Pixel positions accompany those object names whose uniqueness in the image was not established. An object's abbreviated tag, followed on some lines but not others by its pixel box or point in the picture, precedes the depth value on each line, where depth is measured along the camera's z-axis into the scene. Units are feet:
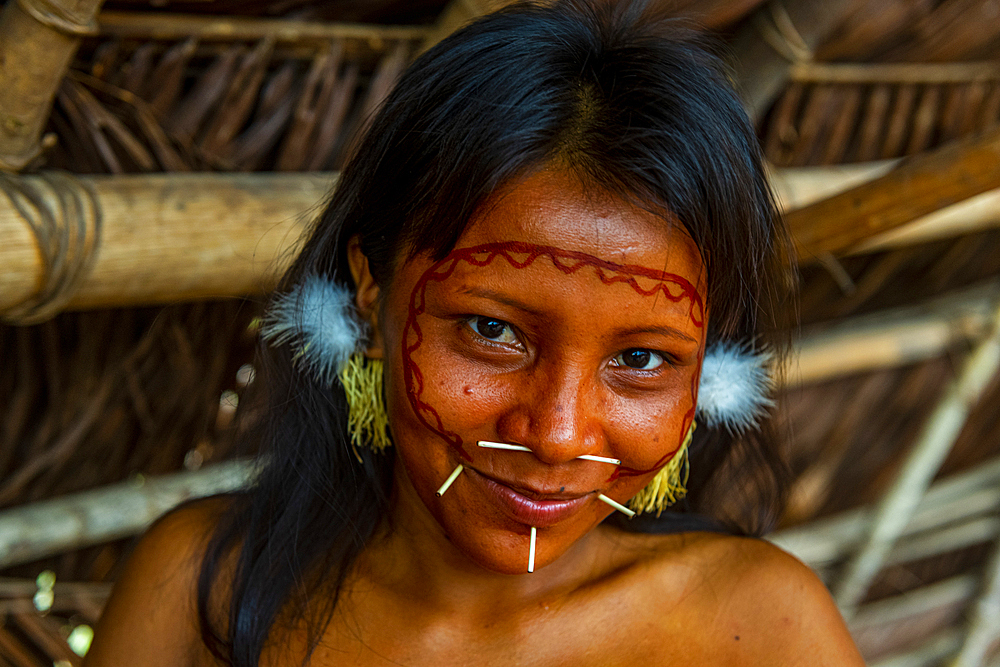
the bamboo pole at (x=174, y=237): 3.48
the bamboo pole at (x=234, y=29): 3.83
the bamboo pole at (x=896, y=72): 4.58
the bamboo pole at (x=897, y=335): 5.46
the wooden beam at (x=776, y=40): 4.12
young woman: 3.21
